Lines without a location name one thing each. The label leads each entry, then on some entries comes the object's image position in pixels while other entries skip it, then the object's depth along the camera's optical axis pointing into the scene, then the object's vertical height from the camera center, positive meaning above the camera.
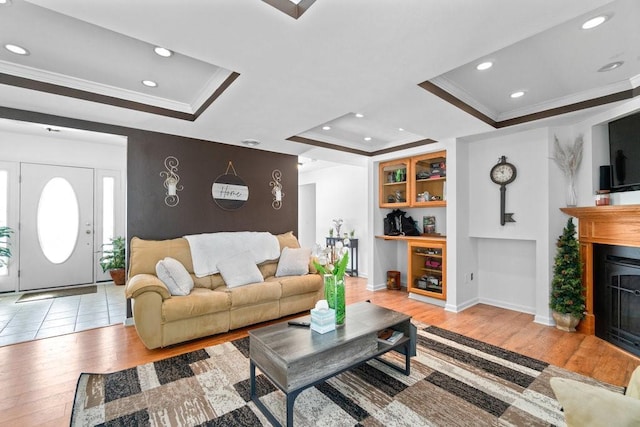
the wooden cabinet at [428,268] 4.25 -0.79
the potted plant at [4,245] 4.56 -0.39
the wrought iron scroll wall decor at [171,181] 3.79 +0.50
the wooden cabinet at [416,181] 4.54 +0.59
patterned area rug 1.86 -1.26
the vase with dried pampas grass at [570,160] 3.32 +0.63
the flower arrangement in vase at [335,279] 2.21 -0.46
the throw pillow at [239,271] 3.49 -0.63
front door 4.97 -0.10
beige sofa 2.78 -0.86
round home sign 4.20 +0.41
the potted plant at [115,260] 5.40 -0.74
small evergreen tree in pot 3.21 -0.77
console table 6.19 -0.80
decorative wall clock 3.88 +0.52
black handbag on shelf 5.03 -0.14
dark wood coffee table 1.73 -0.87
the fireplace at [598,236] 2.75 -0.21
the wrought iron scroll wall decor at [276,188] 4.74 +0.48
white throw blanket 3.59 -0.37
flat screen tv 2.73 +0.61
